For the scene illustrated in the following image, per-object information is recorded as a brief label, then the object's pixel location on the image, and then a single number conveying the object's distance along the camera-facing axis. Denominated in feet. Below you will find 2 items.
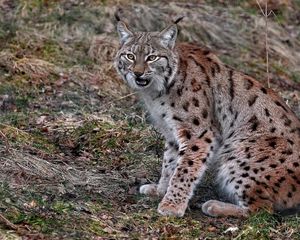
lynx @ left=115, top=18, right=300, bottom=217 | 47.62
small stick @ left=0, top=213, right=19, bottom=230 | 41.04
